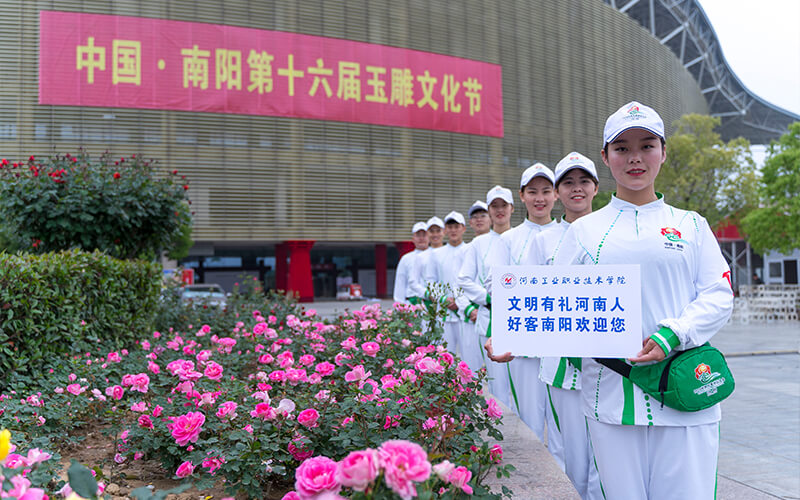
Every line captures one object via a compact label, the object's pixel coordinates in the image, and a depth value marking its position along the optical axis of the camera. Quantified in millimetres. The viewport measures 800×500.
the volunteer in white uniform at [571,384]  2979
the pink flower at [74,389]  3393
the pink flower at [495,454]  1920
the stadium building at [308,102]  21969
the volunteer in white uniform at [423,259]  7973
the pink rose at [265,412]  2391
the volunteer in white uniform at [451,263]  6641
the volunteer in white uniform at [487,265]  4703
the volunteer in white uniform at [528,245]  3873
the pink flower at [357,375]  2605
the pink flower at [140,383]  3229
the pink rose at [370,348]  3241
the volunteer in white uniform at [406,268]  8352
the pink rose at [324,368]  3008
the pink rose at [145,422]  2836
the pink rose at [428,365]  2471
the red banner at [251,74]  21781
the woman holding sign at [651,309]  1976
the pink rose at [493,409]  2652
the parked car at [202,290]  16438
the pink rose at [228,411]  2451
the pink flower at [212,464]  2279
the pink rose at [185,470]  2318
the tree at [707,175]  20609
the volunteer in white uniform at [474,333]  5656
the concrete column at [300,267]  25047
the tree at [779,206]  18094
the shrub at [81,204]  6793
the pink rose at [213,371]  3062
